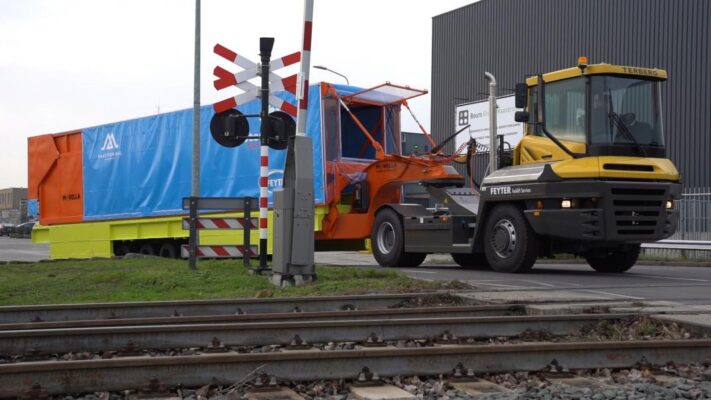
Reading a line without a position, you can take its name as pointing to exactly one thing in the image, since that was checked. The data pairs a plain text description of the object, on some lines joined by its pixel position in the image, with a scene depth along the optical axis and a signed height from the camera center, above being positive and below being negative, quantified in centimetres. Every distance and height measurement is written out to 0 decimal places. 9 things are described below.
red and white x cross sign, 1244 +201
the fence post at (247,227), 1313 -21
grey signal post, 1123 -7
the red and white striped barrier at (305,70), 1162 +198
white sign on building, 3756 +433
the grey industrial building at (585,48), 3003 +678
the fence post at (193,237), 1300 -37
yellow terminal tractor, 1271 +61
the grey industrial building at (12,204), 10288 +120
